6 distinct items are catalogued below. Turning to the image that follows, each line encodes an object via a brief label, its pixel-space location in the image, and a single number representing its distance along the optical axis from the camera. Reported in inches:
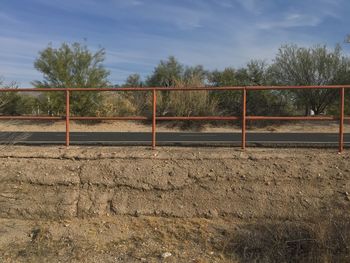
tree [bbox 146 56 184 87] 1762.1
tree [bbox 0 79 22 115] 1080.4
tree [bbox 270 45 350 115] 1238.3
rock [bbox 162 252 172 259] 330.3
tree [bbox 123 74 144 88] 2104.5
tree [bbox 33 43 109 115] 1245.1
